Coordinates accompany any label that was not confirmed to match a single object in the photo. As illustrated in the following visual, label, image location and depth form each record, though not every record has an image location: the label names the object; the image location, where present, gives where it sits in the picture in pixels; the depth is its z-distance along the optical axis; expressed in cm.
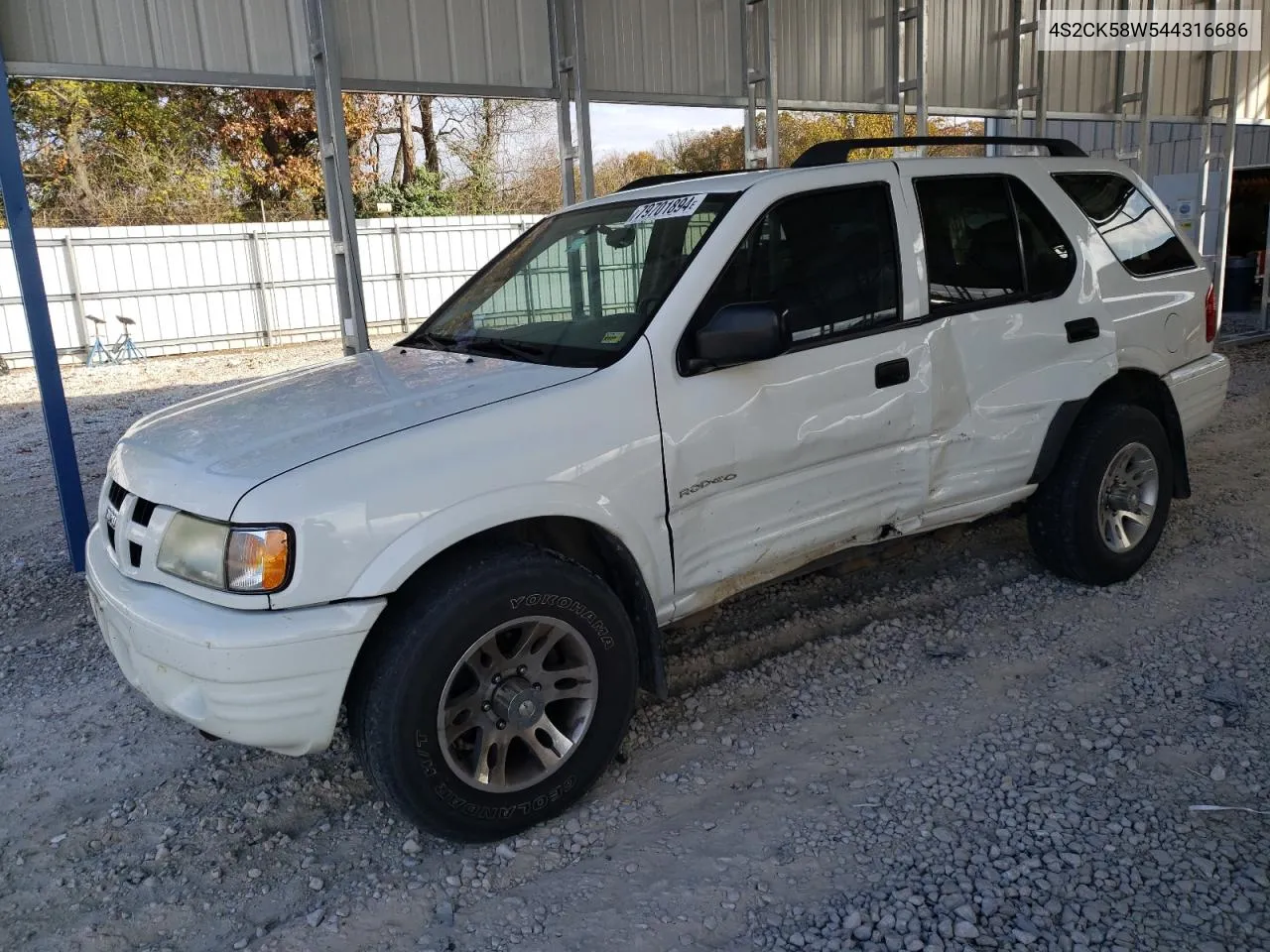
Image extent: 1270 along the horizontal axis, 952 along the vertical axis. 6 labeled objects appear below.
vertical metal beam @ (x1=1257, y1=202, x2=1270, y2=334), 1335
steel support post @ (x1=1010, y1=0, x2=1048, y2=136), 1061
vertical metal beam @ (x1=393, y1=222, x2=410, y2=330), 1906
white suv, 273
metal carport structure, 583
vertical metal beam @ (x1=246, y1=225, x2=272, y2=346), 1789
